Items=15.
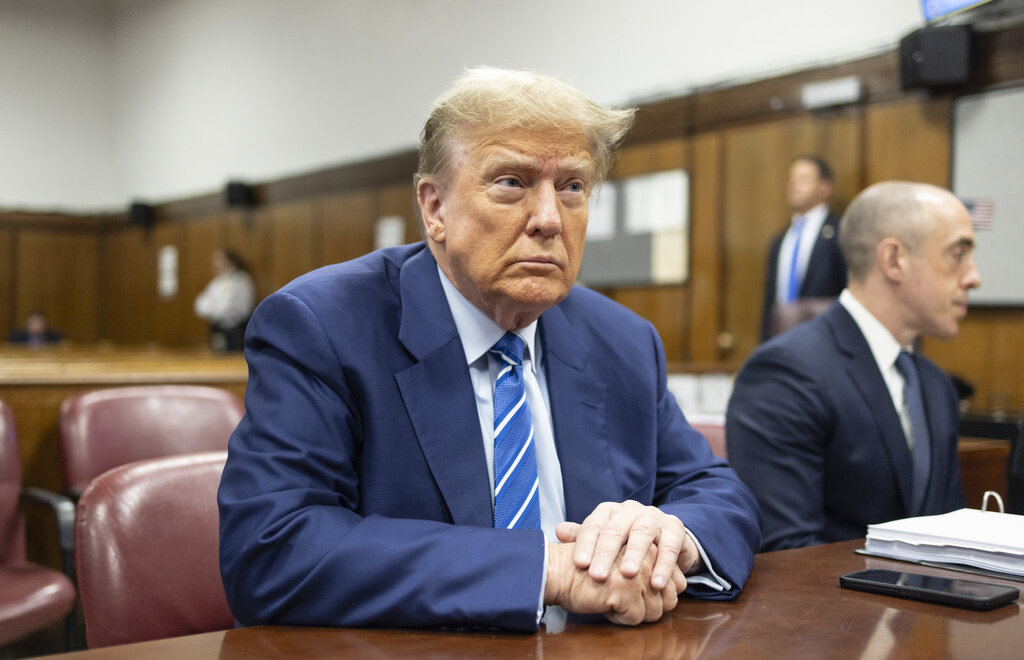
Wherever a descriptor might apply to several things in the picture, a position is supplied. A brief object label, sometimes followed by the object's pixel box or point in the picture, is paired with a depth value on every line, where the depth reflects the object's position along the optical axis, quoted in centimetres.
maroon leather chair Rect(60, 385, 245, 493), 298
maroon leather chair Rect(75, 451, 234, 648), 150
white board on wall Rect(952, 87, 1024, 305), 530
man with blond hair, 117
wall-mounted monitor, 473
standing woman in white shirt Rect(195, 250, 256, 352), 1132
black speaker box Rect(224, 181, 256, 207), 1176
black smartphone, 117
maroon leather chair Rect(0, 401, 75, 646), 246
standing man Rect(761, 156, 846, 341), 598
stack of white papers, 135
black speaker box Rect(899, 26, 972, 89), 540
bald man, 218
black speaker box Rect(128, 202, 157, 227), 1403
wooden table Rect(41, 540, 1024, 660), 101
